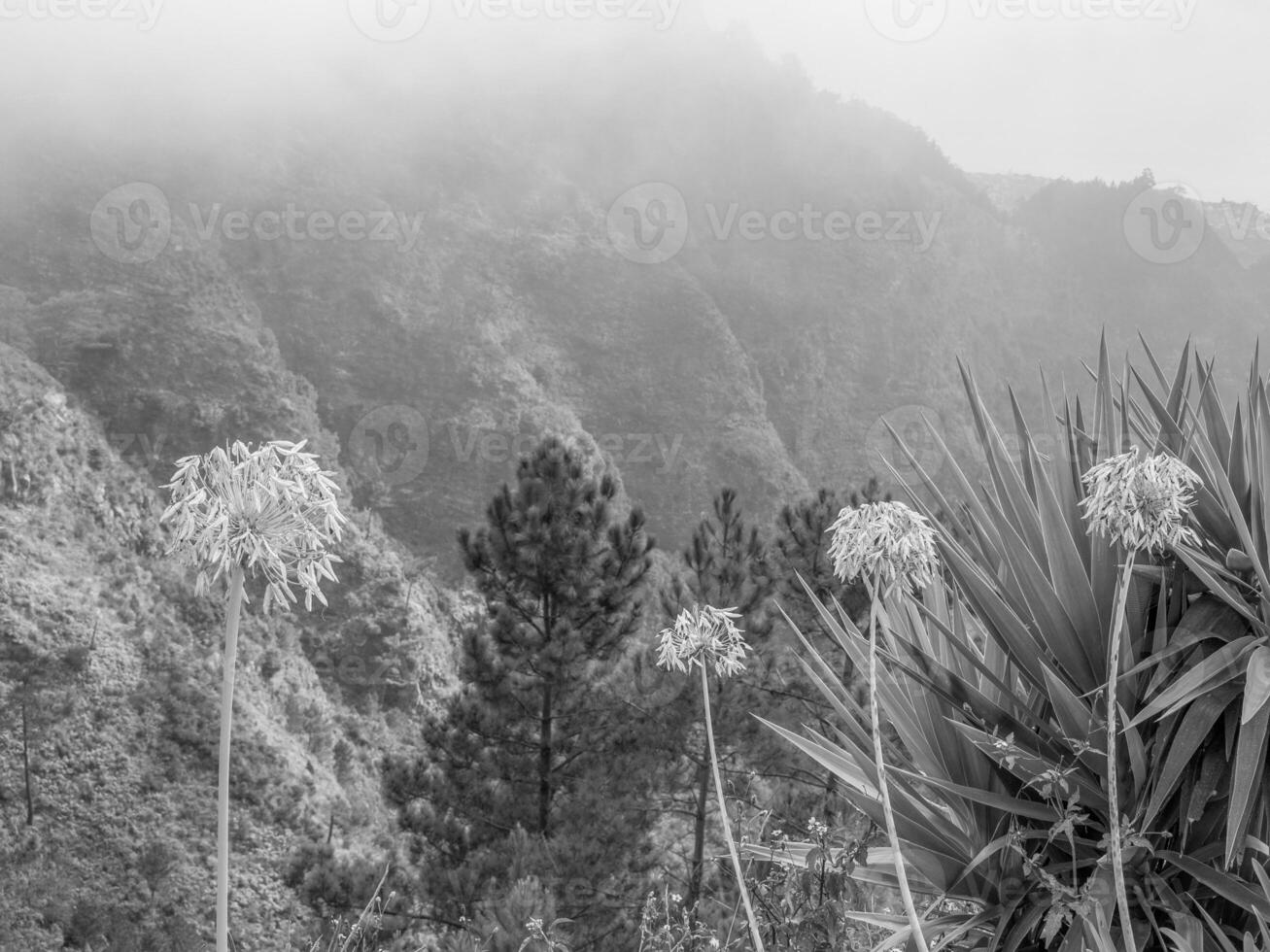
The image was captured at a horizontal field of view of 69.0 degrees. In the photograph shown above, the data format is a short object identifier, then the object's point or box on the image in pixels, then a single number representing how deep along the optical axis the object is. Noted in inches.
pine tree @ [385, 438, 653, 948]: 494.9
